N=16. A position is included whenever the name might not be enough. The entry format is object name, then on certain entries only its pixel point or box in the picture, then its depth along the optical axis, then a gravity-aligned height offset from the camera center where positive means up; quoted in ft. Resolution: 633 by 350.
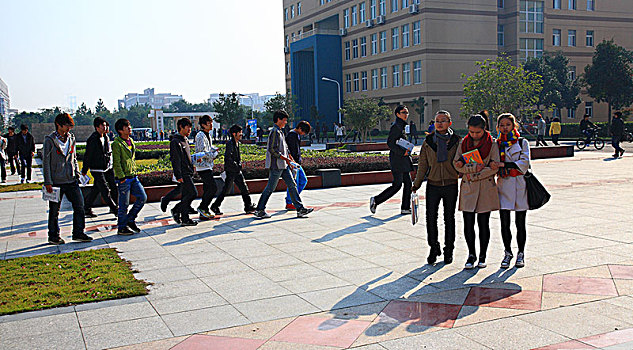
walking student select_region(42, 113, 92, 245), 27.14 -1.87
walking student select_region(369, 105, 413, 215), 31.99 -2.41
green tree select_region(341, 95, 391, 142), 126.52 +2.49
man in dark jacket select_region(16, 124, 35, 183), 59.72 -1.28
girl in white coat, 20.72 -1.76
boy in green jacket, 29.55 -2.43
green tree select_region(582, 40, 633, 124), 159.94 +12.53
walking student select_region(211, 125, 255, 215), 34.73 -2.39
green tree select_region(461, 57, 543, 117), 97.40 +5.63
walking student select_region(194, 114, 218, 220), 32.44 -2.00
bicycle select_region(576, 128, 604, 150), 94.05 -3.68
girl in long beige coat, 20.59 -1.72
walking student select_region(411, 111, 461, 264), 21.84 -2.06
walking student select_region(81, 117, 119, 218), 33.81 -1.92
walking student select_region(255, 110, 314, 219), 33.32 -2.17
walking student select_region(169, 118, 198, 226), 31.17 -1.89
